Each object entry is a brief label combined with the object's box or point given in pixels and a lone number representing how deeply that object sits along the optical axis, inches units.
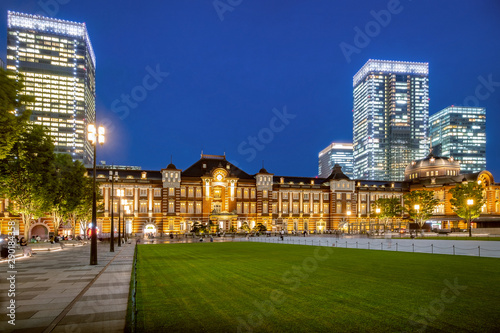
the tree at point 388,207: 3010.3
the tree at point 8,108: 696.5
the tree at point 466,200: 2655.0
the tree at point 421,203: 2893.7
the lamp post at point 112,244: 1318.0
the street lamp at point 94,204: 834.8
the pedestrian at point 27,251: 1100.5
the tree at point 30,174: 1318.9
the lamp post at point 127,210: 2840.3
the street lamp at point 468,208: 2249.1
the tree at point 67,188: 1631.4
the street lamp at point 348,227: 3369.8
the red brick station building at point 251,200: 3031.5
